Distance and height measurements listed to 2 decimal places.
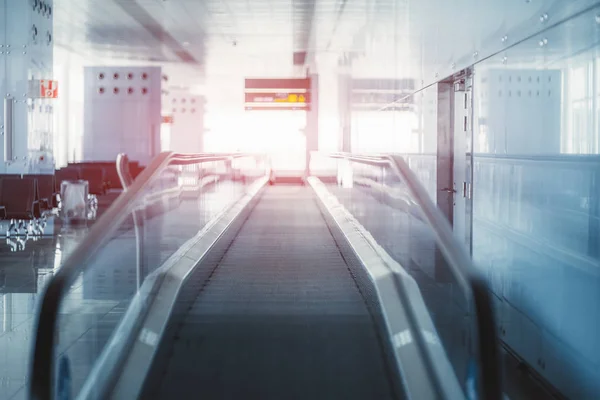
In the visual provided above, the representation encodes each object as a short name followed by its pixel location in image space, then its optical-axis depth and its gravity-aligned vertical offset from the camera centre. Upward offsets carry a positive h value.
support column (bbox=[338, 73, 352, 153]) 24.38 +1.84
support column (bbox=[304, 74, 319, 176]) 35.44 +1.62
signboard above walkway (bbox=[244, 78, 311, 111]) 29.91 +2.83
